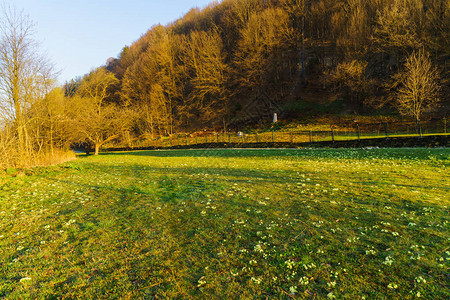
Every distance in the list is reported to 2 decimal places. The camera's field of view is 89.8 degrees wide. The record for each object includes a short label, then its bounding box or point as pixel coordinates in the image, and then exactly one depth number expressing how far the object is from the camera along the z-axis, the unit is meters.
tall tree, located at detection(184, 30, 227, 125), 60.53
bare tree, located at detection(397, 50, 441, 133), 32.81
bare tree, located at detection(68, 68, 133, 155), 41.19
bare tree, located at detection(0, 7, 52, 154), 22.92
